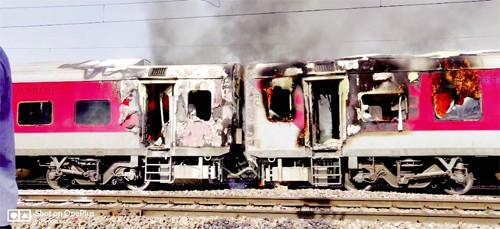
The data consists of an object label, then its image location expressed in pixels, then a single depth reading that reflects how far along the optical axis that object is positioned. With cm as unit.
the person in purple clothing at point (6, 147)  185
